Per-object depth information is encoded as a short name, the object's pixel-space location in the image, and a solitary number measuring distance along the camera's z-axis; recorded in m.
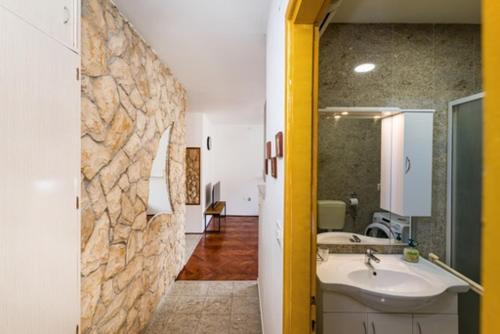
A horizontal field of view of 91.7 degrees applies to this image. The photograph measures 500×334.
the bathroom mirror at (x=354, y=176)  1.81
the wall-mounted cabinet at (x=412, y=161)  1.74
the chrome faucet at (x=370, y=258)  1.59
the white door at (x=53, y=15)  0.93
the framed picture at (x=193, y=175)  5.05
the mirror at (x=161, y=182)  2.59
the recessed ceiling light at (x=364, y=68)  1.75
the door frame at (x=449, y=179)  1.72
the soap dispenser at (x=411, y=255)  1.63
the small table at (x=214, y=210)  5.11
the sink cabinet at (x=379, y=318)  1.33
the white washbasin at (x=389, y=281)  1.26
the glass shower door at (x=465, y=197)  1.63
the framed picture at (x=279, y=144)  1.14
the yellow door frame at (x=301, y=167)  0.96
